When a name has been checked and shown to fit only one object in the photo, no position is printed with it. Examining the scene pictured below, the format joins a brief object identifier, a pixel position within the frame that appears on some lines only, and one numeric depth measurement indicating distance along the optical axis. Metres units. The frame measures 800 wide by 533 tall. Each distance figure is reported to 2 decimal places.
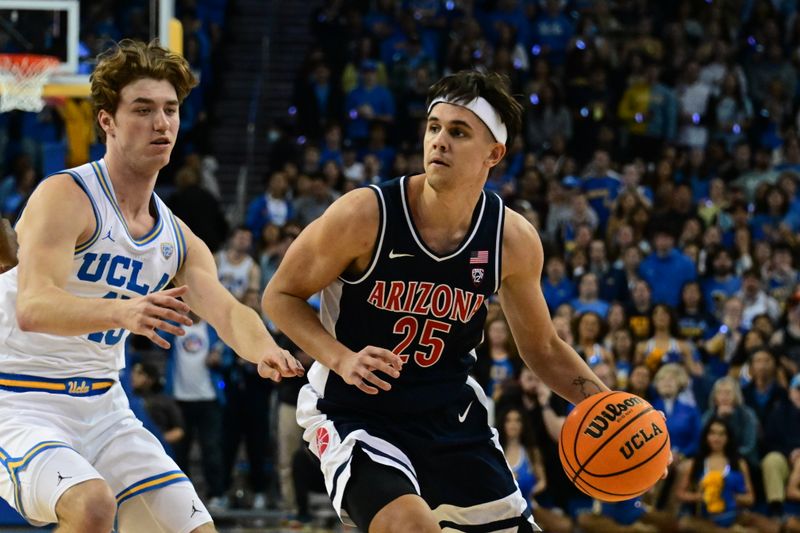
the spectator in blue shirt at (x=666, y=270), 13.48
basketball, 5.60
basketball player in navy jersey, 5.39
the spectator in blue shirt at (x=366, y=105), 16.73
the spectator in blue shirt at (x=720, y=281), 13.49
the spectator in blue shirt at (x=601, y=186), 15.06
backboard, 11.22
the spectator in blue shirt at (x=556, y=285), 13.16
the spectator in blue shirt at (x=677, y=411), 11.69
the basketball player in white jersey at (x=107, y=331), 4.86
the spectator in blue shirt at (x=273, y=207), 14.91
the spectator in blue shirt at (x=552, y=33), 17.92
